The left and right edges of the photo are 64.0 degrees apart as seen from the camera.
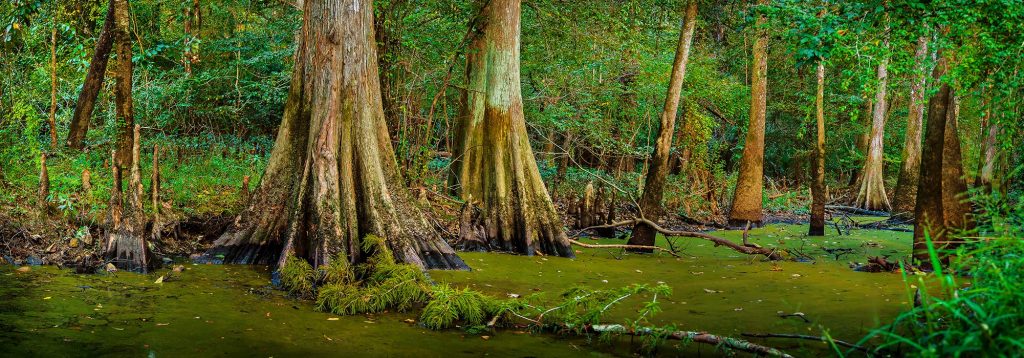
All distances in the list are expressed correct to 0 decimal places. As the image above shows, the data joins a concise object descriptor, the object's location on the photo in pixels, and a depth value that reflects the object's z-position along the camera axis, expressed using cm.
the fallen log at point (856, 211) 2239
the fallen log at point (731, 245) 1073
